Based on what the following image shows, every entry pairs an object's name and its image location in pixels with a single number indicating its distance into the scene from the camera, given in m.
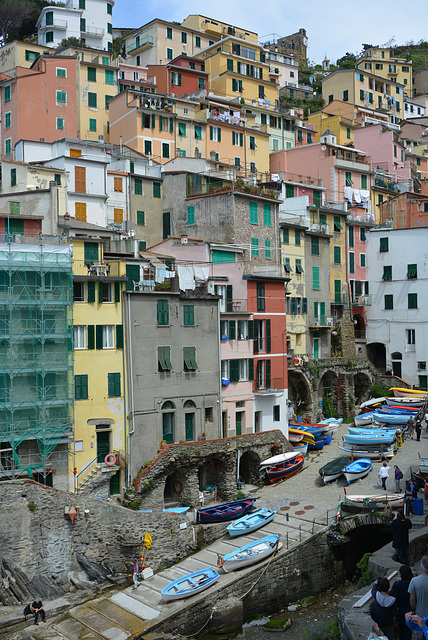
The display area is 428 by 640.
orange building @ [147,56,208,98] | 71.88
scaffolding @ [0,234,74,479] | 33.69
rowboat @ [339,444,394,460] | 41.12
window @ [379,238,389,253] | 61.47
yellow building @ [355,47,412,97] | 110.00
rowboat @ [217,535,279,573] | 29.55
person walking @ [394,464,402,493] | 34.23
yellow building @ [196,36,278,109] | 77.44
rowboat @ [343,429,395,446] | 42.34
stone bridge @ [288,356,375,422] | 51.78
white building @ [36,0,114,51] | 75.81
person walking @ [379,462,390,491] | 35.69
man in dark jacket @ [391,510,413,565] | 21.55
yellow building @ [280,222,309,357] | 53.25
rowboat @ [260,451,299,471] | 40.69
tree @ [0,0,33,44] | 87.25
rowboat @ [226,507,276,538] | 32.75
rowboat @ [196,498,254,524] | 34.09
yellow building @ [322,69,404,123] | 98.44
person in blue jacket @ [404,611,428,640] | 12.98
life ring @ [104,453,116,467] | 36.00
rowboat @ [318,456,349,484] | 38.19
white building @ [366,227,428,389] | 59.12
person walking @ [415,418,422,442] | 44.68
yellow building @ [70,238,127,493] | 35.94
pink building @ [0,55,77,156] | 59.25
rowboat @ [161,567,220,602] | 28.08
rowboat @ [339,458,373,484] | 37.50
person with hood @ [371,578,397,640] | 14.25
